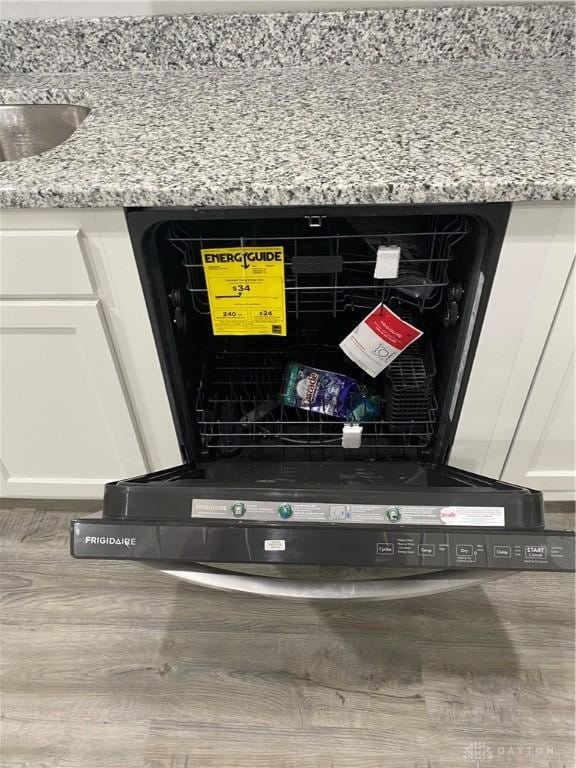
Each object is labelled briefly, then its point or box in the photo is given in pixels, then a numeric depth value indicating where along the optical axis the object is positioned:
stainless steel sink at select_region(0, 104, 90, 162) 1.18
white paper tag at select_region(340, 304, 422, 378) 0.95
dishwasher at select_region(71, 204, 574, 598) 0.74
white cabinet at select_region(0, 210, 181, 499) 0.85
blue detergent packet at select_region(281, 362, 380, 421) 1.13
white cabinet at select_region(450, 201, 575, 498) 0.82
